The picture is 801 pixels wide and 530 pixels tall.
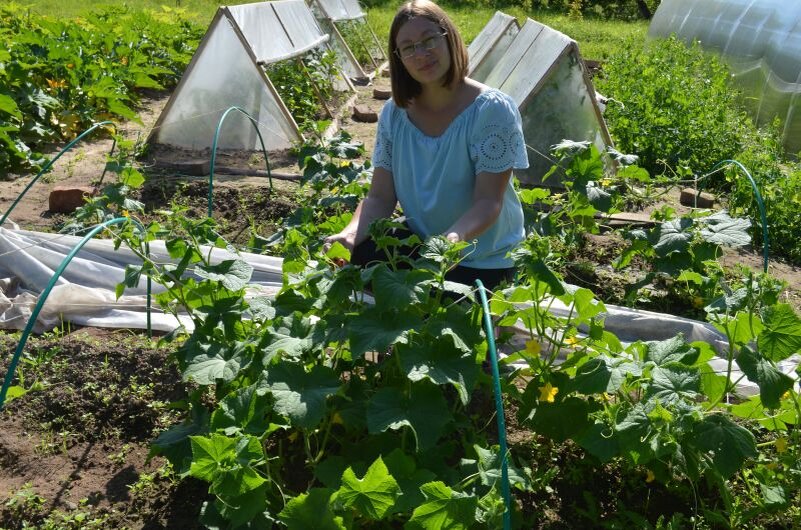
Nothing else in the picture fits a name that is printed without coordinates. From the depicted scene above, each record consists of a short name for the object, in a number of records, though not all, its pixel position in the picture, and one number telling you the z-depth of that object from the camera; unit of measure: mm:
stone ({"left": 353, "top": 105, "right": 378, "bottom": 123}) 7723
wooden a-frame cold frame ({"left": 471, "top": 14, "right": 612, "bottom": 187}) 5535
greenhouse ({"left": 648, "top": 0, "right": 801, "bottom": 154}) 7117
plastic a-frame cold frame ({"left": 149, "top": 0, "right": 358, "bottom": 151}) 6238
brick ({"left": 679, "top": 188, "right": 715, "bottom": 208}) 5480
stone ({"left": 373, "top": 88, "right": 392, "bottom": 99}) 8812
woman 3186
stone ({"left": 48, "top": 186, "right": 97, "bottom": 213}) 5105
